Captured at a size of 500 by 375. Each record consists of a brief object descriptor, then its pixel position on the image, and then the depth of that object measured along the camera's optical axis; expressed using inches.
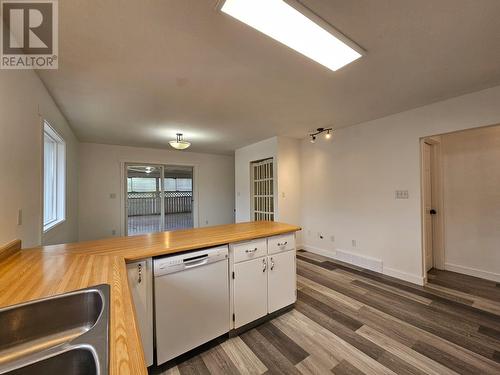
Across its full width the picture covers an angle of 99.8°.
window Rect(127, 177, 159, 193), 214.7
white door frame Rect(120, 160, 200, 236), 204.4
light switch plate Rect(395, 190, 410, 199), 119.6
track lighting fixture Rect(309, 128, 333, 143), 144.2
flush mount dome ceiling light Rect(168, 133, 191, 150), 150.9
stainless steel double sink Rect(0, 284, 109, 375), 24.0
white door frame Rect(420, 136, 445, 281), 134.6
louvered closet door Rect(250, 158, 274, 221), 185.2
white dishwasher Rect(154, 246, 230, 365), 60.8
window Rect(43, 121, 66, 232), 112.0
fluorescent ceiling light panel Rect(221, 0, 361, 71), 48.0
